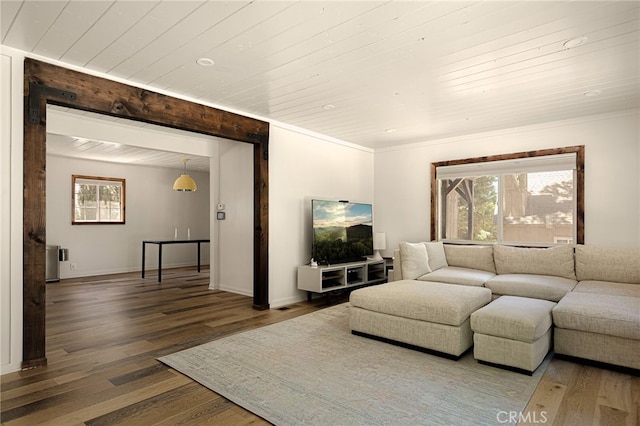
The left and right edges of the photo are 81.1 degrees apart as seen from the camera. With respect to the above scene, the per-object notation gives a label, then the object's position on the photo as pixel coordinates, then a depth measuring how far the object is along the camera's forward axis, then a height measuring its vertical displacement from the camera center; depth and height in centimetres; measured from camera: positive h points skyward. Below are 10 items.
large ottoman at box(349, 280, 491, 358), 303 -85
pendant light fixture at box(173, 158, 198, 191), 704 +60
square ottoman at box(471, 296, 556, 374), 269 -89
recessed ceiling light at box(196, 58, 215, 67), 295 +124
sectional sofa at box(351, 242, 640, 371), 276 -74
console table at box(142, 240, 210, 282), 682 -51
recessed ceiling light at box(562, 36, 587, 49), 261 +123
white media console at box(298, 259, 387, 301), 490 -85
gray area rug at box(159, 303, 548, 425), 216 -115
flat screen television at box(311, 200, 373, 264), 513 -23
